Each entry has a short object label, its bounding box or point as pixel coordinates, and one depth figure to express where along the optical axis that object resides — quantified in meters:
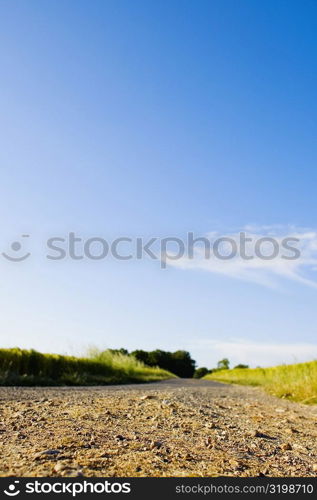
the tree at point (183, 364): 54.94
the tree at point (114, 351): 23.65
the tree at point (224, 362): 56.22
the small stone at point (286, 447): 4.06
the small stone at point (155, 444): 3.44
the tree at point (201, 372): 58.59
